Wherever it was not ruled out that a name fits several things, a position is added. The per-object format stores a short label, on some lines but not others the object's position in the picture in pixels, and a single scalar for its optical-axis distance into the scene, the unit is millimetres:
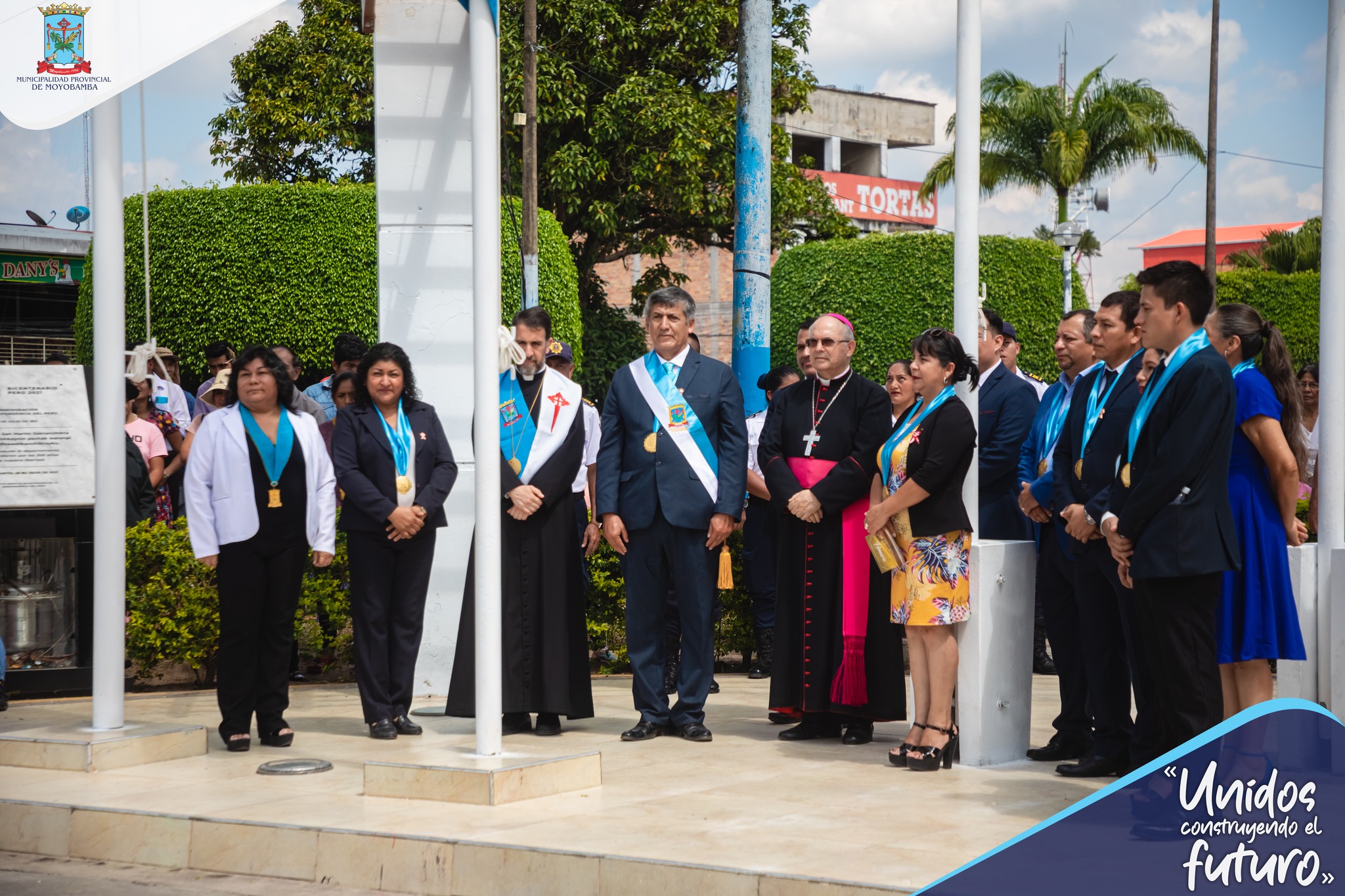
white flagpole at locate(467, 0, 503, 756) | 5332
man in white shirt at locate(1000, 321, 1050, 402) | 7828
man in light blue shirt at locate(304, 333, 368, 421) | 9216
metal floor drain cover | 5969
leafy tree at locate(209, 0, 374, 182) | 24688
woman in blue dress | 5195
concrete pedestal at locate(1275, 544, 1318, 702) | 5762
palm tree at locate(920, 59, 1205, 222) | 34594
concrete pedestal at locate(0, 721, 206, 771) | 5992
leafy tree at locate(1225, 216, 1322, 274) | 38750
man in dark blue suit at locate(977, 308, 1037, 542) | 7398
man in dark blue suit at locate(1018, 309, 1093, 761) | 6203
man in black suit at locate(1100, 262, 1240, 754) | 4684
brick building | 53031
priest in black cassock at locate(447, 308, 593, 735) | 6832
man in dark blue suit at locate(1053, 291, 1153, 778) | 5559
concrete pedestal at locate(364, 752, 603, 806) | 5230
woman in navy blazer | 6715
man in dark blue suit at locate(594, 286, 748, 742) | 6777
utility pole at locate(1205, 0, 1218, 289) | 28234
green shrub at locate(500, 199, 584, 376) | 20719
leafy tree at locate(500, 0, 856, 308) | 23891
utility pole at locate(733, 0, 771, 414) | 9695
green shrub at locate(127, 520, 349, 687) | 8328
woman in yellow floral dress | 5867
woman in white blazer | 6578
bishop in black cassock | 6582
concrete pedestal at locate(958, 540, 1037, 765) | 5941
